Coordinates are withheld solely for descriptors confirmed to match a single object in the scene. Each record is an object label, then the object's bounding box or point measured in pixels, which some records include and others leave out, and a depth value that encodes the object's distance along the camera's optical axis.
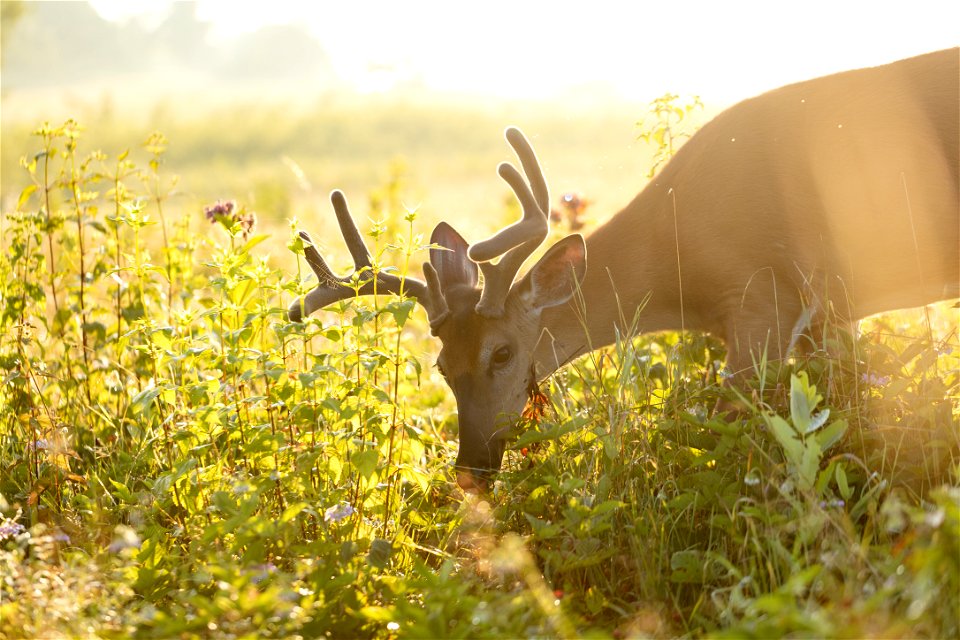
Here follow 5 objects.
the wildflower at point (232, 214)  9.87
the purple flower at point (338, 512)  6.81
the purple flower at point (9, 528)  6.59
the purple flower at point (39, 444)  8.30
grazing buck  9.70
